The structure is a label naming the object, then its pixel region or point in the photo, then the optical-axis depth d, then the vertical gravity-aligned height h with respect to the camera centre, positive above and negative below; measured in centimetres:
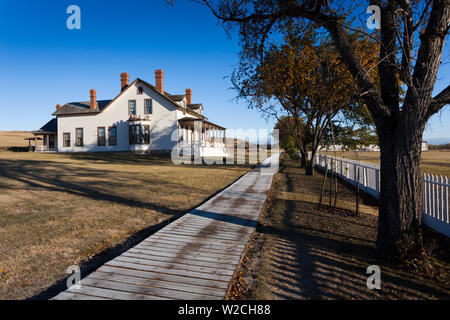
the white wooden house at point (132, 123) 3014 +389
